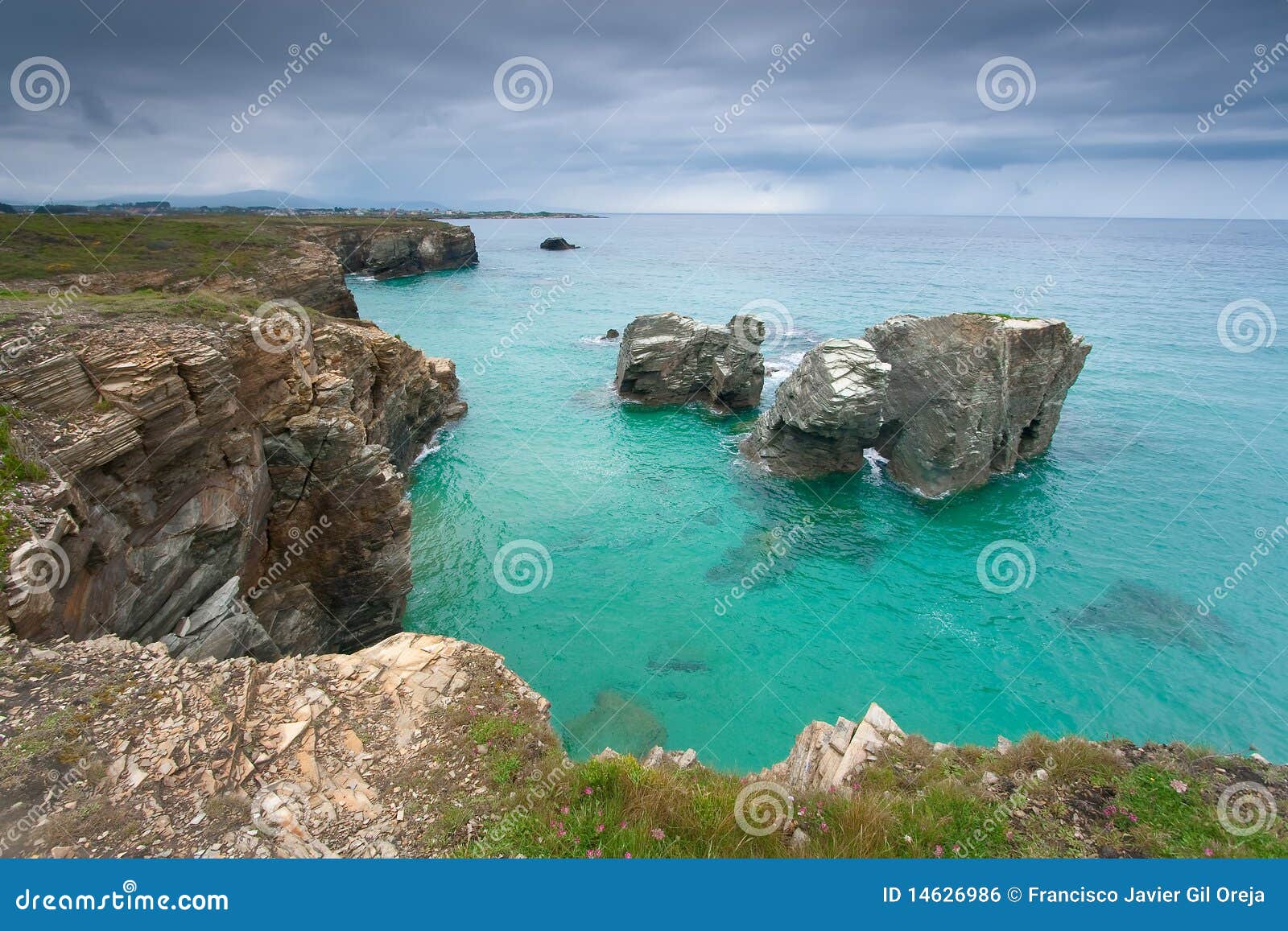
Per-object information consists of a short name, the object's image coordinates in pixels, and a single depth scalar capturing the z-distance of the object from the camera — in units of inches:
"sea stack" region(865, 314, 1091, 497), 1167.6
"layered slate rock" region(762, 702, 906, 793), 445.7
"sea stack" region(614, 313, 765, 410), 1649.9
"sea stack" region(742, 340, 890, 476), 1203.9
